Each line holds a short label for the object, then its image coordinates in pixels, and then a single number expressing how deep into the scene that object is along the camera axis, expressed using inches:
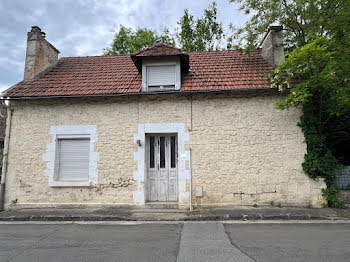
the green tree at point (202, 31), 665.0
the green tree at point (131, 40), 689.6
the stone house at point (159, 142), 282.4
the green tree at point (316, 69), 247.6
